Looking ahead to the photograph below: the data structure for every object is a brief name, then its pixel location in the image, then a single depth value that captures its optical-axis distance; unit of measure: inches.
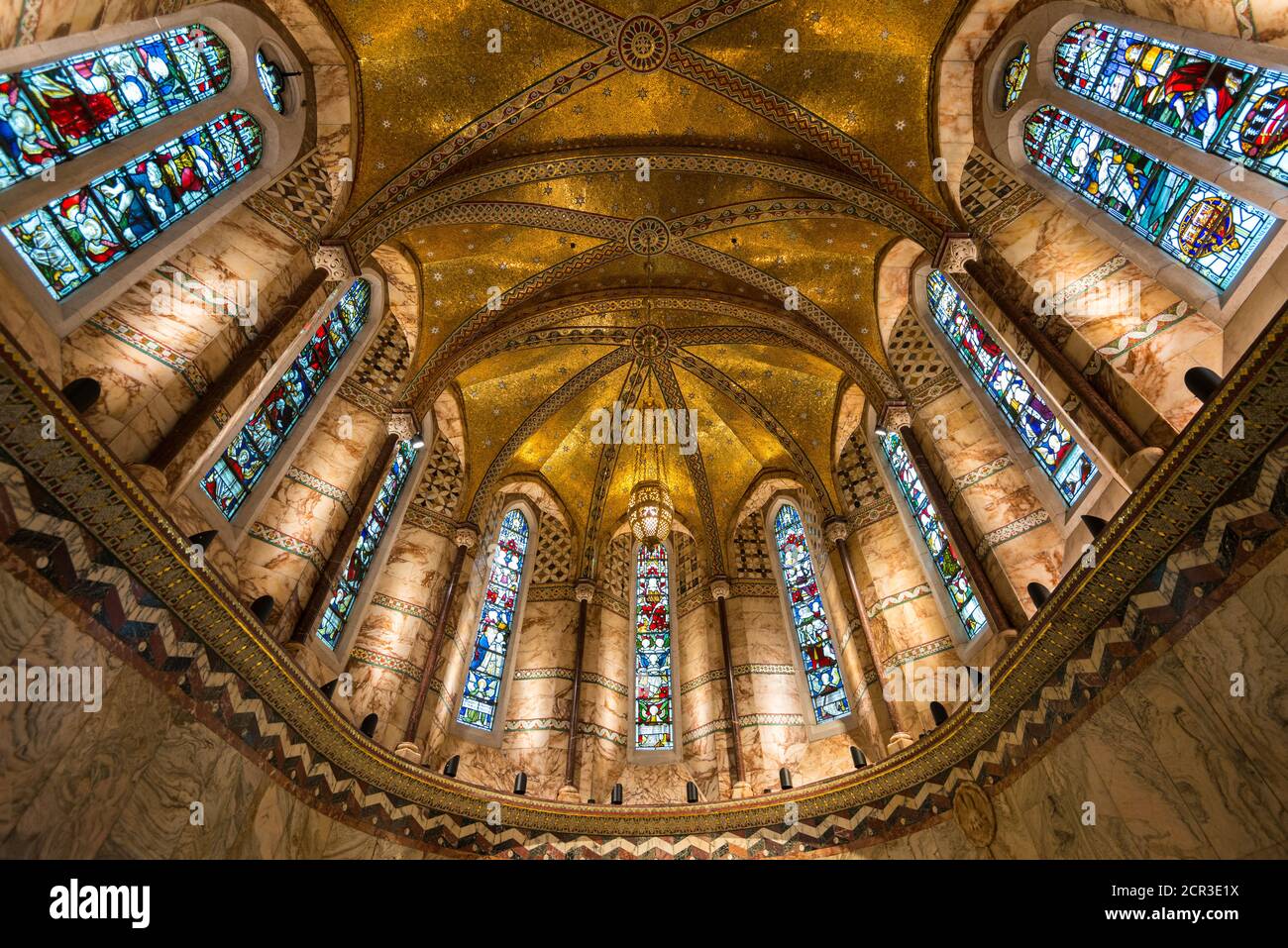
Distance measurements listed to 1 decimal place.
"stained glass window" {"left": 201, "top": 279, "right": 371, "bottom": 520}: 285.0
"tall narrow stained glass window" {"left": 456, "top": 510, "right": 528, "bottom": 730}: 424.5
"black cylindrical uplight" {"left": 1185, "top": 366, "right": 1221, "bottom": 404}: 206.4
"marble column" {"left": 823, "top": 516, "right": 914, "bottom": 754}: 344.8
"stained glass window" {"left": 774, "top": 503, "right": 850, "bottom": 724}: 419.5
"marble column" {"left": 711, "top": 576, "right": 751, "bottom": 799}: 395.9
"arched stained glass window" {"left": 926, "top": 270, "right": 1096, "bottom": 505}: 279.6
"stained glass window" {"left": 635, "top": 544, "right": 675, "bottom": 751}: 457.1
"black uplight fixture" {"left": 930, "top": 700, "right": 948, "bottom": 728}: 315.1
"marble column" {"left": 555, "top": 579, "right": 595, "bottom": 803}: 392.4
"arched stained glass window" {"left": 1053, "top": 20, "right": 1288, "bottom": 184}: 209.9
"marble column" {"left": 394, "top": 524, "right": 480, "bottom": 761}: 346.9
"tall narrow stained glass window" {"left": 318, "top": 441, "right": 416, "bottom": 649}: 345.7
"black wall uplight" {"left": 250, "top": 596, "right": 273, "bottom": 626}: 273.9
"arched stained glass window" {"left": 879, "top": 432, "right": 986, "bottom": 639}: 338.0
